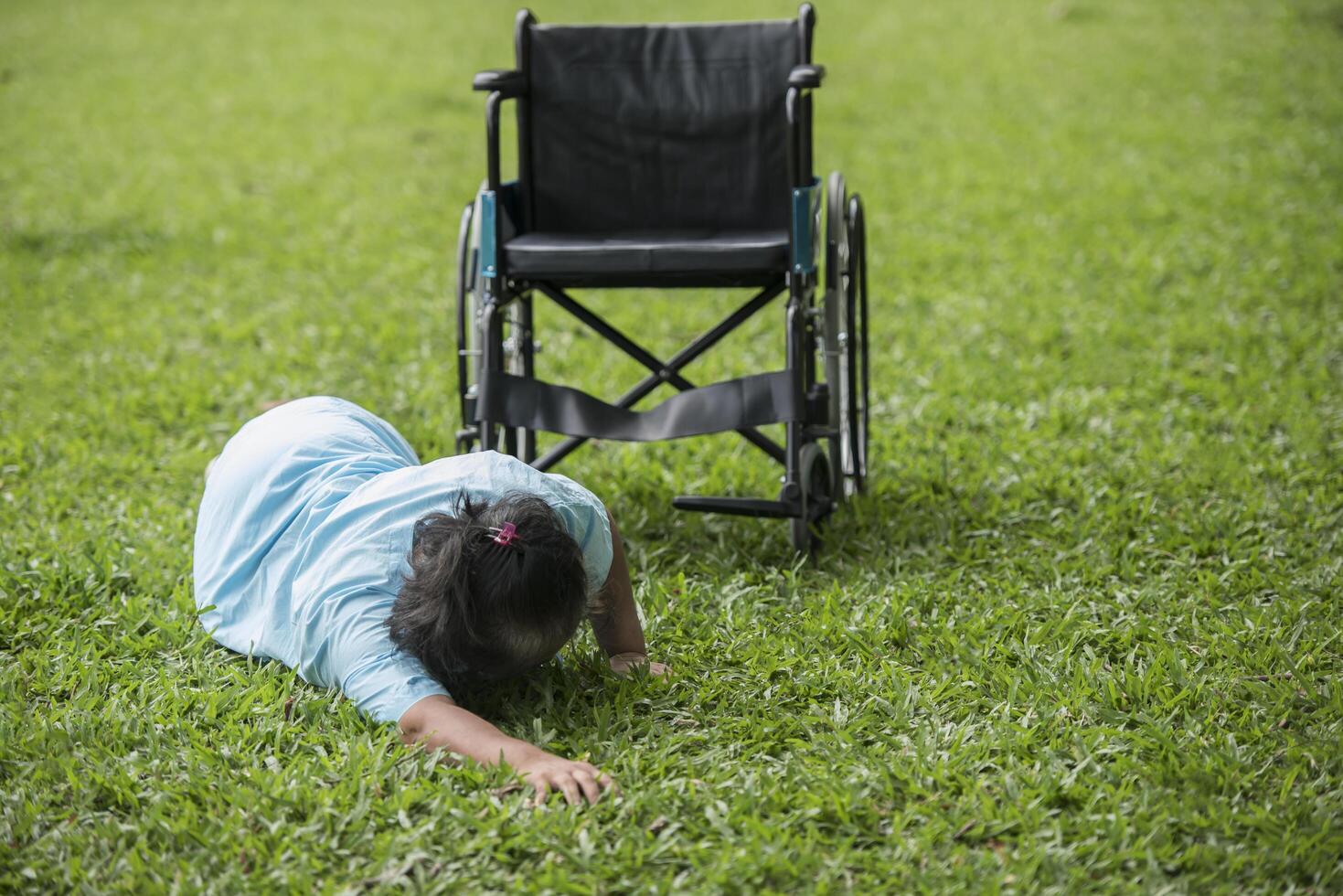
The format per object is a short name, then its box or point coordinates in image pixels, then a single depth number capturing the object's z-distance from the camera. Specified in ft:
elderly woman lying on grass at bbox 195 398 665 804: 14.71
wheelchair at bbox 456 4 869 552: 20.92
